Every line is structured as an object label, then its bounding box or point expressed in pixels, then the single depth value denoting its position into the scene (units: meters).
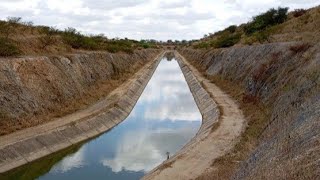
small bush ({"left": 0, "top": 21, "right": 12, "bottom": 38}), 21.01
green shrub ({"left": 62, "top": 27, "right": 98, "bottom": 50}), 30.94
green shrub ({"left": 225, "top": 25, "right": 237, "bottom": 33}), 62.98
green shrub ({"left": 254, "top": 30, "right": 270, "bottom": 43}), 29.45
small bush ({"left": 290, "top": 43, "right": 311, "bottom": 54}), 17.50
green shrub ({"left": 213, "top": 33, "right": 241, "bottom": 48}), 44.09
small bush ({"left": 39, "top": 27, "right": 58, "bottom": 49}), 24.75
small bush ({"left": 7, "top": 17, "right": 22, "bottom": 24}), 24.51
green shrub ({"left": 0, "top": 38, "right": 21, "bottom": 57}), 18.39
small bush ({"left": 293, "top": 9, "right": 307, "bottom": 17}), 36.29
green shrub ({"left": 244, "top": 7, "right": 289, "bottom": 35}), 38.68
